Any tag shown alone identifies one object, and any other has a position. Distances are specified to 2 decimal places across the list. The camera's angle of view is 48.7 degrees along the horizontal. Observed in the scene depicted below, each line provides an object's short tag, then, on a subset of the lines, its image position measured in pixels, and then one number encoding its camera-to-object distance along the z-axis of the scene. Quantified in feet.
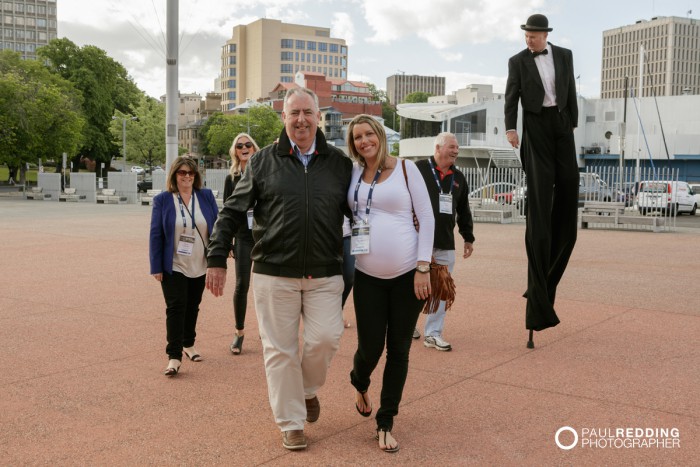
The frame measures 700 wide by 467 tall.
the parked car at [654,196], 76.56
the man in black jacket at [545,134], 21.22
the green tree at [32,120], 159.94
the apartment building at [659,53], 515.09
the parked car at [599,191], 80.23
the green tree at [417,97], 549.13
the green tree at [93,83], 233.14
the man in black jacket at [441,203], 22.98
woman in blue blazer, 20.90
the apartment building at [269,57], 558.97
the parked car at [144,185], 197.26
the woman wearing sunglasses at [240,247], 22.88
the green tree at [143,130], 256.93
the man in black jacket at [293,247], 14.44
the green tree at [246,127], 327.67
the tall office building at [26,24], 495.82
